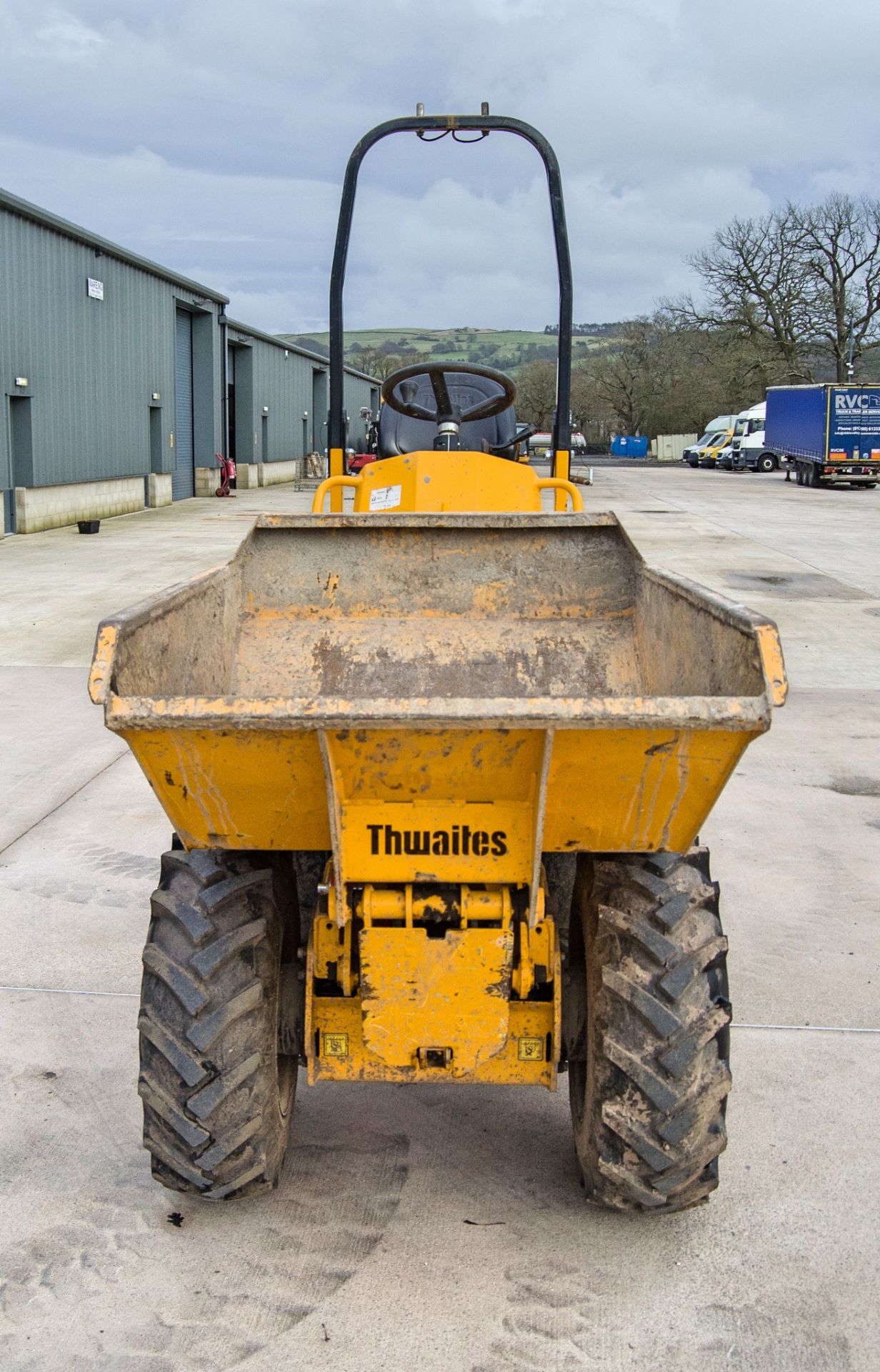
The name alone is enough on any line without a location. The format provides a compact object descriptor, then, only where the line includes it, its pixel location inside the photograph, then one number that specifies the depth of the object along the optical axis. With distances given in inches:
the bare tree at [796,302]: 2106.3
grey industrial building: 816.9
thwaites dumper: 98.4
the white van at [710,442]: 1942.7
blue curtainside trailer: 1279.5
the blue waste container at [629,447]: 2415.1
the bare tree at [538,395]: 2113.7
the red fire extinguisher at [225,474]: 1291.8
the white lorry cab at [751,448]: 1798.7
